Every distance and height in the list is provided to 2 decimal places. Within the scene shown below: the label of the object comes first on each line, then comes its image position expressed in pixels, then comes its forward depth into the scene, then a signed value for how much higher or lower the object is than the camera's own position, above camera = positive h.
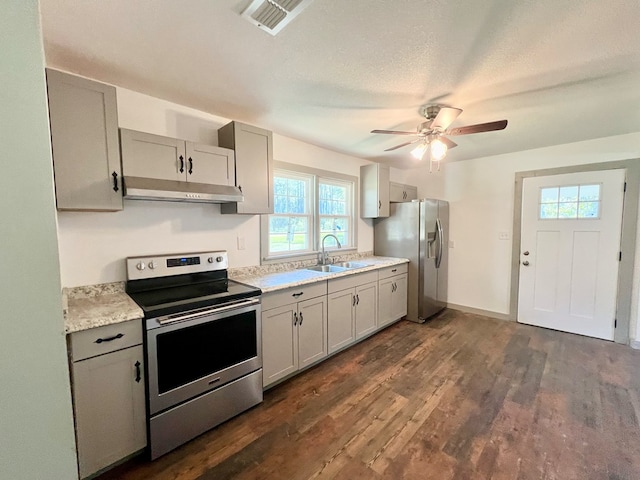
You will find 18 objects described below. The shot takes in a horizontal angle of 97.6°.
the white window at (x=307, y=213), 3.19 +0.13
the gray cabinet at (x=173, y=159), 1.92 +0.49
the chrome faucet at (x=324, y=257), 3.53 -0.43
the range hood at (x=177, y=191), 1.85 +0.24
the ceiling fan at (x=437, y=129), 2.14 +0.77
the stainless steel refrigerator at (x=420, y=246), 3.94 -0.35
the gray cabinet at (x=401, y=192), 4.36 +0.49
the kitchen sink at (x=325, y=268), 3.36 -0.55
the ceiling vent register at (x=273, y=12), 1.26 +1.00
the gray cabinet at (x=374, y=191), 4.05 +0.47
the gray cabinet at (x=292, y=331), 2.34 -0.98
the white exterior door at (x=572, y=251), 3.30 -0.38
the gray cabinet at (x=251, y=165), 2.45 +0.54
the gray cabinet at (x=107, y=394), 1.51 -0.96
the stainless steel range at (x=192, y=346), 1.73 -0.84
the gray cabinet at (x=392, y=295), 3.59 -0.97
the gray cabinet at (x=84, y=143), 1.65 +0.51
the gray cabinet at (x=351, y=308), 2.92 -0.96
